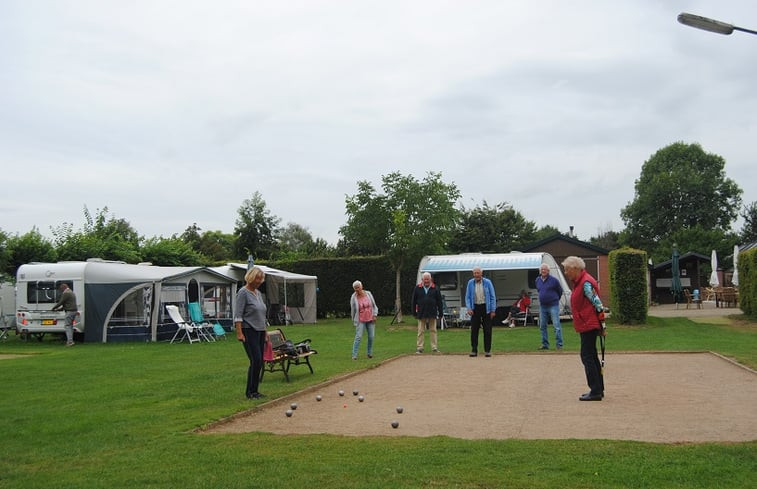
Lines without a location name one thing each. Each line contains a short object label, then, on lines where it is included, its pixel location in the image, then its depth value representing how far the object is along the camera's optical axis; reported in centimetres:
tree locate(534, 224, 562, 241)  8392
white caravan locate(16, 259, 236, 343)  2183
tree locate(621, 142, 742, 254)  6356
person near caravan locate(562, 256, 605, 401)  843
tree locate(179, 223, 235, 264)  6425
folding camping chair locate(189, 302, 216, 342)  2138
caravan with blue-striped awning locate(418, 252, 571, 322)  2473
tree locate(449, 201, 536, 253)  4912
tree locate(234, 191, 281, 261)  5278
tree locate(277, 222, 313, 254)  8106
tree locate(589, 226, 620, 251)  8356
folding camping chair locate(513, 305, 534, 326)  2442
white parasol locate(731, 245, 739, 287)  2602
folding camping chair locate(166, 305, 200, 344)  2086
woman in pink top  1399
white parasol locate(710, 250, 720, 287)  3303
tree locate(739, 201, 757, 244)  6051
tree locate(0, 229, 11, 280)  2425
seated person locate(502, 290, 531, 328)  2444
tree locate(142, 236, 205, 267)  3375
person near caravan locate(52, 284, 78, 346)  2108
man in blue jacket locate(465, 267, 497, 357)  1417
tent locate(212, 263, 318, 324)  2923
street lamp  771
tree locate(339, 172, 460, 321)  2734
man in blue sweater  1526
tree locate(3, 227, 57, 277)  2769
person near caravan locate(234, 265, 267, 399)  927
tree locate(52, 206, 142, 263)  3022
